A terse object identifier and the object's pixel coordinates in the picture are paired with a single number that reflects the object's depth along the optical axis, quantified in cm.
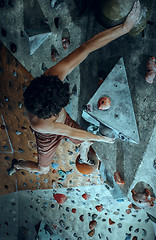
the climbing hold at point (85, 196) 260
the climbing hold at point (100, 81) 181
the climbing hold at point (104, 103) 172
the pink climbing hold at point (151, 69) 151
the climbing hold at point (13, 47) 205
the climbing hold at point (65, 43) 193
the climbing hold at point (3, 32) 201
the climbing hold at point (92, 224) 271
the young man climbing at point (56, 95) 145
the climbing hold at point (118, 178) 198
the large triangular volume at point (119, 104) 167
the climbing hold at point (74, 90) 209
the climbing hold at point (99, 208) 264
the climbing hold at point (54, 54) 201
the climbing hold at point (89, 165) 227
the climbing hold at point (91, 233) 274
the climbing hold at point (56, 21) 189
